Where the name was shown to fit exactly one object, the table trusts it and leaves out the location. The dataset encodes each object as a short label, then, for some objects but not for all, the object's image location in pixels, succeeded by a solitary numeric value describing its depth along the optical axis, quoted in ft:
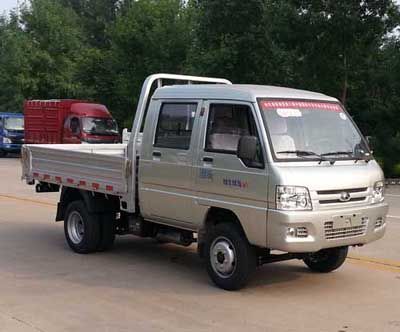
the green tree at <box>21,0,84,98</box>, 138.72
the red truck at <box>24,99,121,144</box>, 98.02
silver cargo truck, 22.56
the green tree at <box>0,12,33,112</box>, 138.82
